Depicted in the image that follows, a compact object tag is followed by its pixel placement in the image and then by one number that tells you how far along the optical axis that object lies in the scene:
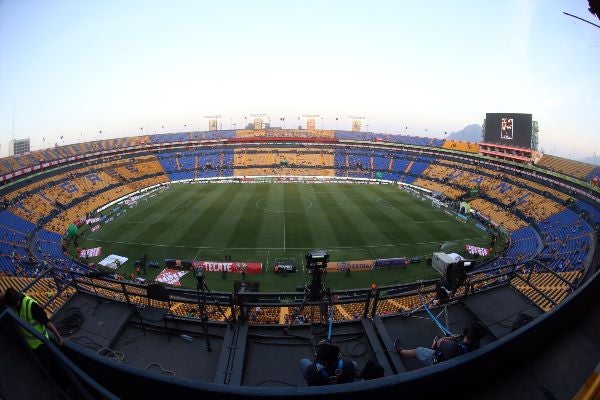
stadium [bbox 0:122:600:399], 3.17
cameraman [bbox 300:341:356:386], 3.18
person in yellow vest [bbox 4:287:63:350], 3.79
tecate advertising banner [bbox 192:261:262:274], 26.55
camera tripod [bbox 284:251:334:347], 5.01
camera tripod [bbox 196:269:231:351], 4.78
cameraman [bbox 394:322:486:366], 3.49
